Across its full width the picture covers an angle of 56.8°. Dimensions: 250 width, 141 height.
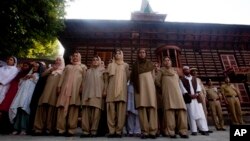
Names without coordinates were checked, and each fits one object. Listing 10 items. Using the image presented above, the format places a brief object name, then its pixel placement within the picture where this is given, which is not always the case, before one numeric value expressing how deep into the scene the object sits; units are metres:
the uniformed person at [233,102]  8.21
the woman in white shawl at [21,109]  4.90
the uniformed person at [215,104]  7.64
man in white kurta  5.22
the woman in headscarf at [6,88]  5.06
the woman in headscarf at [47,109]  4.78
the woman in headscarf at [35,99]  5.03
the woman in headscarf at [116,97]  4.50
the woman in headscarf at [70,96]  4.59
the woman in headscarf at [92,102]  4.54
